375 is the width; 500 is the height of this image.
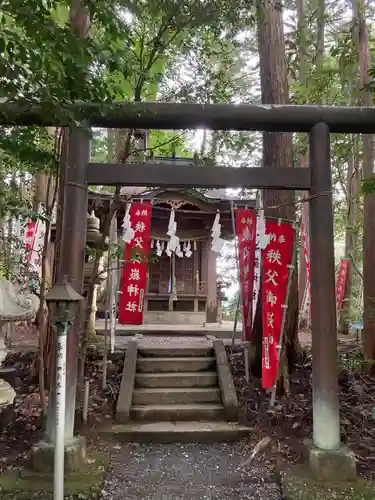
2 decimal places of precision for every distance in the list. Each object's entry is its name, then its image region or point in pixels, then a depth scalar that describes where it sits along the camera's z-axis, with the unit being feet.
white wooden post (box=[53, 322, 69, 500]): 10.46
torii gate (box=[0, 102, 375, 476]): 14.03
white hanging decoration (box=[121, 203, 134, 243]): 22.68
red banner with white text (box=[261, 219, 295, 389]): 18.12
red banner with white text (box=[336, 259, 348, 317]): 37.42
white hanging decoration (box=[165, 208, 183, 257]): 24.67
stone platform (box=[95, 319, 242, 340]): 33.73
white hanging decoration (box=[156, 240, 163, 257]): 36.85
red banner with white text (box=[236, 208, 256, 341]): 22.13
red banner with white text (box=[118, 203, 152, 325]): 24.61
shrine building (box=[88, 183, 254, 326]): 38.11
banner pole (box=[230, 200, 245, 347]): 22.29
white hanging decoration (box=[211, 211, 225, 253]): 22.82
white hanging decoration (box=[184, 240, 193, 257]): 38.79
